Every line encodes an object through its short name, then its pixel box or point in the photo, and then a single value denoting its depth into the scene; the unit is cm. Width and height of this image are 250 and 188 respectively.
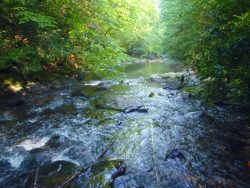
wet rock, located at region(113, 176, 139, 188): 455
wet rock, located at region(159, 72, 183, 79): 1937
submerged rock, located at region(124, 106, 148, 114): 968
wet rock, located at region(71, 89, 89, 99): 1214
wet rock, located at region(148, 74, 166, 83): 1781
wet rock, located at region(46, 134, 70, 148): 641
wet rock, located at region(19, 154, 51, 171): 530
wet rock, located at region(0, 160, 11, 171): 524
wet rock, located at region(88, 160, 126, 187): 471
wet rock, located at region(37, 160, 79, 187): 472
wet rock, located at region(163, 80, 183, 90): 1457
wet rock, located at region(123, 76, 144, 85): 1698
